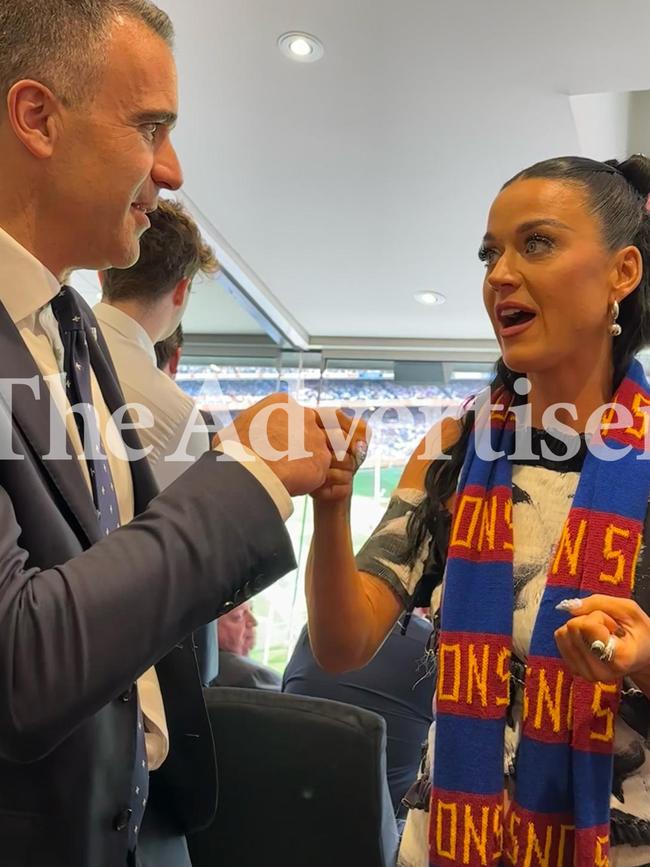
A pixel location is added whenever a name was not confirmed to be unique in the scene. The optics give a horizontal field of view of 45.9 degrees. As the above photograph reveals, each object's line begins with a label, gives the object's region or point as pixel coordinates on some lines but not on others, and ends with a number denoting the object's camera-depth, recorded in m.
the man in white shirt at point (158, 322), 1.55
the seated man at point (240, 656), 2.17
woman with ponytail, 0.89
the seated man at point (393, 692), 1.96
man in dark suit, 0.58
